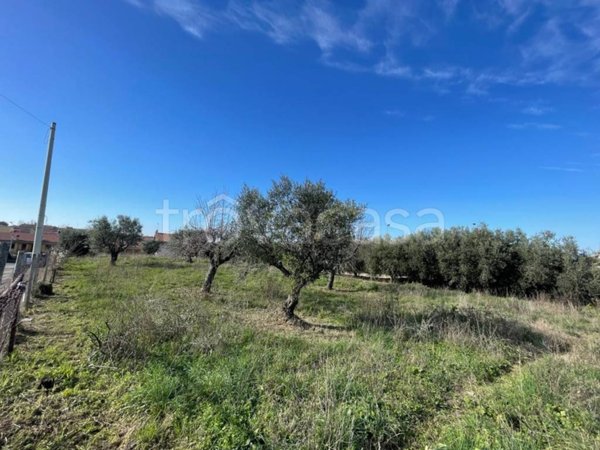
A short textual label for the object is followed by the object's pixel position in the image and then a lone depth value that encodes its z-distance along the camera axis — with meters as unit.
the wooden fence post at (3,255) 4.41
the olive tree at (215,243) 11.82
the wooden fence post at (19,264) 7.24
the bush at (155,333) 4.54
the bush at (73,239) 30.83
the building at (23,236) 48.12
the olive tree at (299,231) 7.70
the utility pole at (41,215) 8.31
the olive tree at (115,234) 22.34
